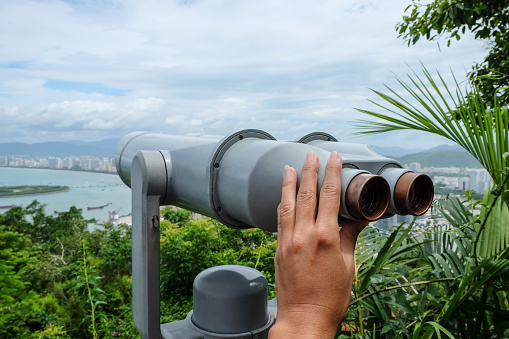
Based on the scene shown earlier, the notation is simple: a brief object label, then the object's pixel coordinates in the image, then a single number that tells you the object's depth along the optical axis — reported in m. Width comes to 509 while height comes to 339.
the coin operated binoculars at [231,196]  0.69
